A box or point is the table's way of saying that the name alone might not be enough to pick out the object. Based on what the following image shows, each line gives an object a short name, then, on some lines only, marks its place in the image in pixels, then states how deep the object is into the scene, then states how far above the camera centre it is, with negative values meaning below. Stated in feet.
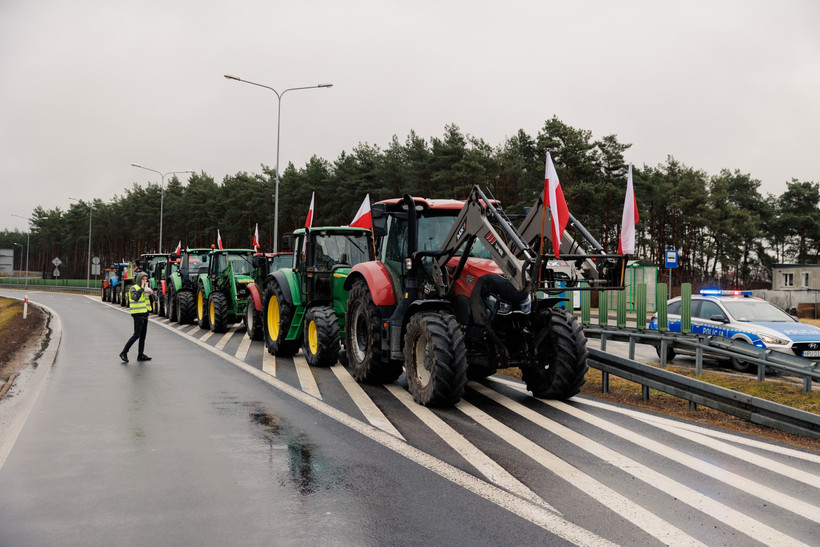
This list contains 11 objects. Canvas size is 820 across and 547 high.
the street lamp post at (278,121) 97.51 +22.74
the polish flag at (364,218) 39.50 +3.46
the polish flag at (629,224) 27.68 +2.42
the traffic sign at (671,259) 74.57 +2.67
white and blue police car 41.83 -2.63
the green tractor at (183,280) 72.95 -1.01
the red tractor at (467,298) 25.66 -0.89
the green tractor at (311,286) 40.87 -0.75
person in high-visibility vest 41.70 -2.25
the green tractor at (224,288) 61.05 -1.56
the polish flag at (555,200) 24.61 +3.01
